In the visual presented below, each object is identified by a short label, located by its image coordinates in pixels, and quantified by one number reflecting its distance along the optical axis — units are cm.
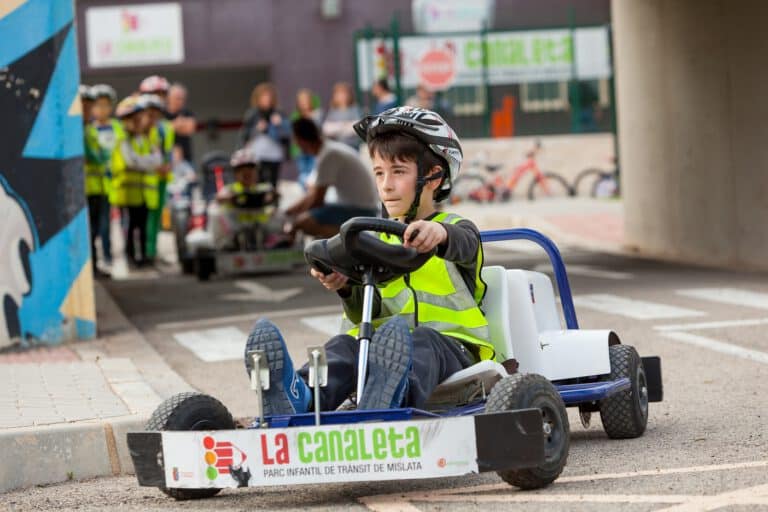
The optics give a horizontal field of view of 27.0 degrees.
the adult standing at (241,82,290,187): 2075
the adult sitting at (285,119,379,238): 1588
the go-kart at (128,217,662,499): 488
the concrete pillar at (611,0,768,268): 1481
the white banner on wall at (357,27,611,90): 2877
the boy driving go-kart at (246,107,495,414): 525
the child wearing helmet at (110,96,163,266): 1728
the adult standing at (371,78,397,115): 2361
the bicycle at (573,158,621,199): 2795
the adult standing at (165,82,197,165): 2142
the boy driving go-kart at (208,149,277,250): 1625
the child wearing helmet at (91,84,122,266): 1716
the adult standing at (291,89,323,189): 2286
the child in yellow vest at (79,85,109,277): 1672
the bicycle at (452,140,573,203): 2745
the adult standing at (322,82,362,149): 2295
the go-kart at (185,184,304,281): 1598
